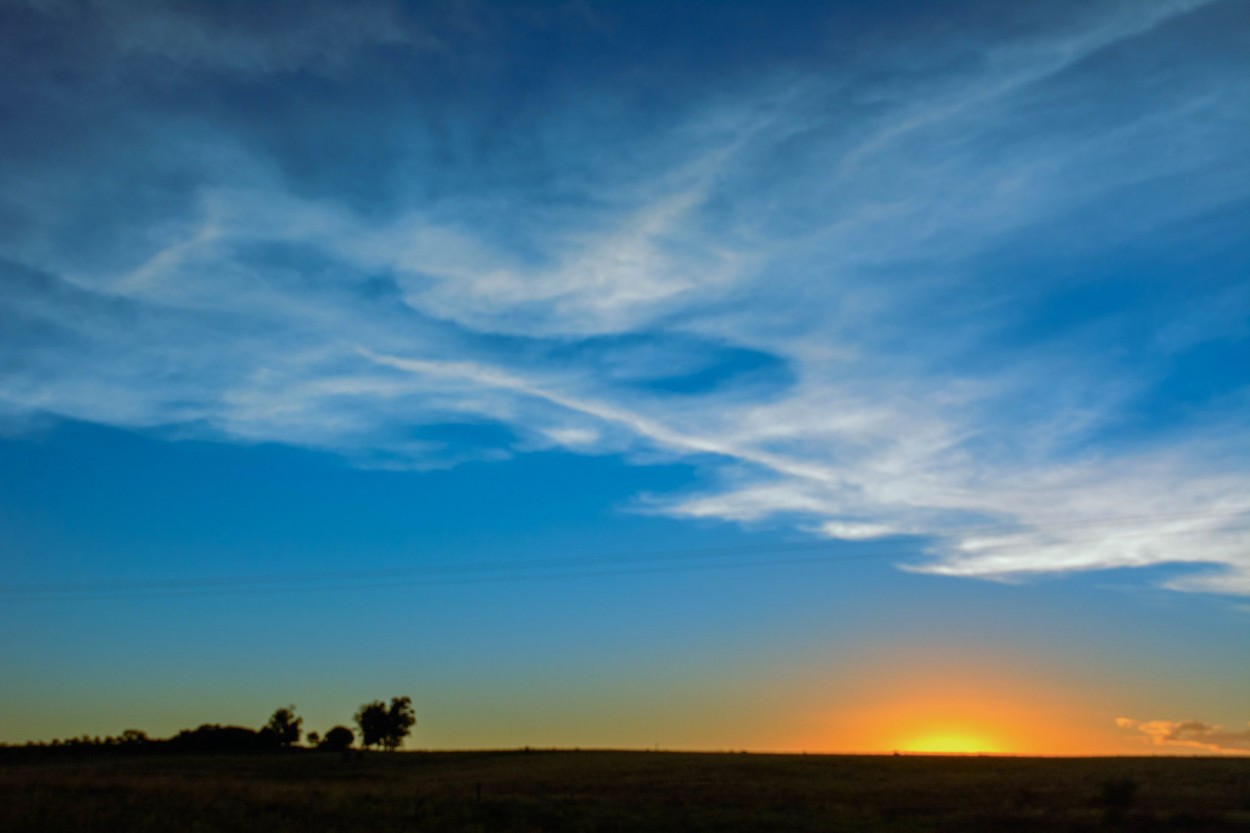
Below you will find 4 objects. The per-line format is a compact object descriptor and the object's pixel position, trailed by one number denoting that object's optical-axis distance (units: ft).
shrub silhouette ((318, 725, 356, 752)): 460.14
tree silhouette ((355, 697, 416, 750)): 465.47
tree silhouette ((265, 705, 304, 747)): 455.63
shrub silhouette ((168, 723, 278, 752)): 425.28
